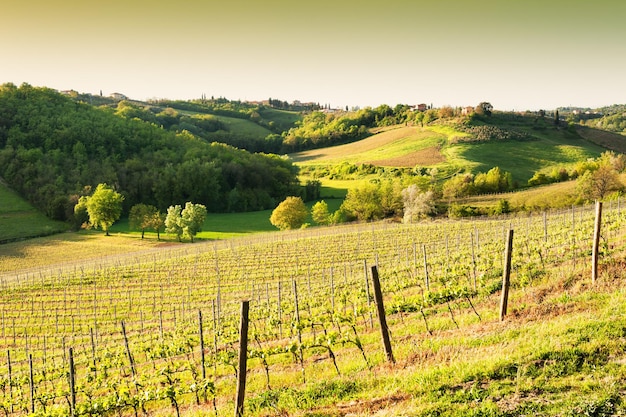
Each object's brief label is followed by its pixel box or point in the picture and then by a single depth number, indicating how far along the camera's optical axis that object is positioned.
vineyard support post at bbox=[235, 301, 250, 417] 8.17
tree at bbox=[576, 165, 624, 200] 67.00
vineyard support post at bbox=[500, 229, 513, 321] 10.89
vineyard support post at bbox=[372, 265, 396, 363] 9.36
